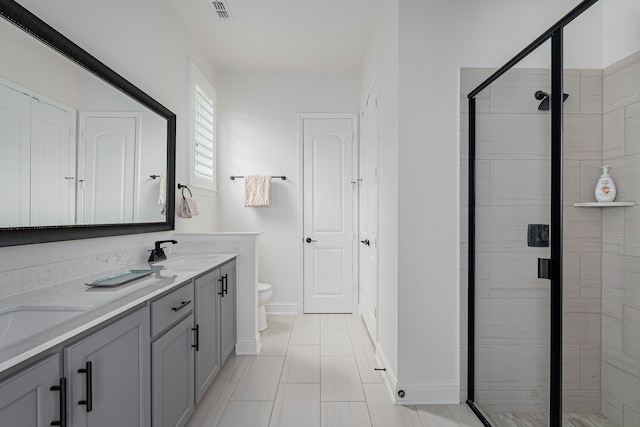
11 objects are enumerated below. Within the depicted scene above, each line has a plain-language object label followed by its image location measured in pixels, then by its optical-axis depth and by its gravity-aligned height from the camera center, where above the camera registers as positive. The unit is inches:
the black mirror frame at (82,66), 52.9 +28.4
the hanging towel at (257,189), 156.5 +11.0
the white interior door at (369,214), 119.8 +0.4
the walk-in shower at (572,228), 51.8 -1.9
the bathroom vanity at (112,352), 34.9 -18.0
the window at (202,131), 128.1 +32.5
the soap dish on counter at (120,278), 61.1 -12.0
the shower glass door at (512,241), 63.7 -5.0
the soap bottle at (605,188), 53.1 +4.3
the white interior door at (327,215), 162.1 -0.1
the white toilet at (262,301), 136.8 -33.5
